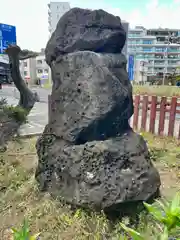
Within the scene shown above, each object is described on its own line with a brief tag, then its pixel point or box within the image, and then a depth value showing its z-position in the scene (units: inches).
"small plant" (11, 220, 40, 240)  39.9
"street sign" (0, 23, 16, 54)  271.5
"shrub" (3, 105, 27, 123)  166.3
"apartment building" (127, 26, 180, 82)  1430.9
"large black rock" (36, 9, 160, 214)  67.8
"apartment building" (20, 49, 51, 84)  1146.0
